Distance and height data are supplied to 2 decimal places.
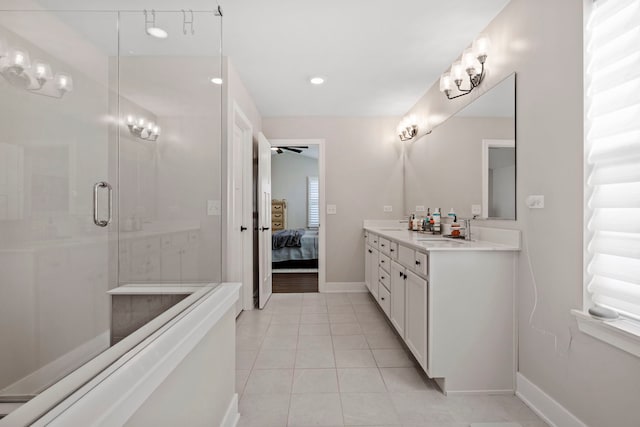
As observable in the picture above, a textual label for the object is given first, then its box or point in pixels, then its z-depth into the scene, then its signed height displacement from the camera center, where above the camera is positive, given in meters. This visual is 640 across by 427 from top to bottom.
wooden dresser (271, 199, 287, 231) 7.88 -0.14
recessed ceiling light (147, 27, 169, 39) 1.79 +1.04
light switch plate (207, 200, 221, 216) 1.88 +0.01
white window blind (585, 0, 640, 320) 1.26 +0.23
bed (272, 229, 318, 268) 5.70 -0.76
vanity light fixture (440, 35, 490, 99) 2.29 +1.11
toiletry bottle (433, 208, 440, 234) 3.08 -0.12
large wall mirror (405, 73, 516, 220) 2.05 +0.42
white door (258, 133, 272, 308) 3.66 -0.13
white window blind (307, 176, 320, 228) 8.07 +0.23
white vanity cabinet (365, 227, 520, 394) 1.89 -0.65
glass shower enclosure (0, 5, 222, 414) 1.20 +0.20
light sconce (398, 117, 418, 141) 3.86 +1.04
